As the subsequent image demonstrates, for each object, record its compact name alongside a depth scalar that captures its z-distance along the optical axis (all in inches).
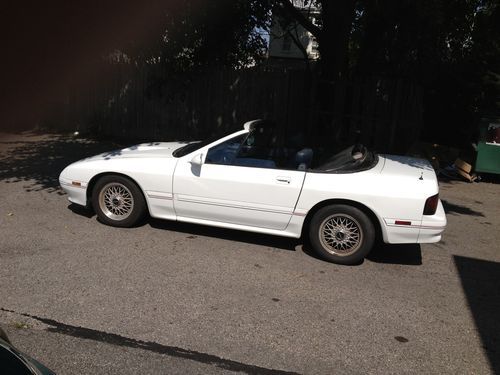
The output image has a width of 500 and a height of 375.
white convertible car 196.4
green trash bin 394.3
